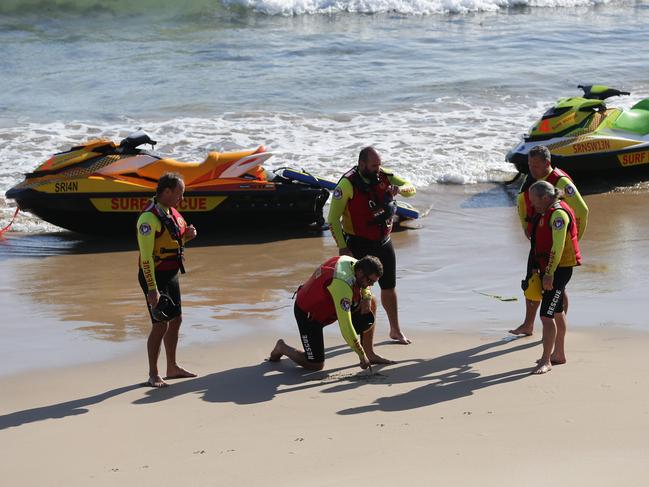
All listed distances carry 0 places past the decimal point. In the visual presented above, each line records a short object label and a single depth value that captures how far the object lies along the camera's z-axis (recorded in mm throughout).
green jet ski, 24719
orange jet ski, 21016
